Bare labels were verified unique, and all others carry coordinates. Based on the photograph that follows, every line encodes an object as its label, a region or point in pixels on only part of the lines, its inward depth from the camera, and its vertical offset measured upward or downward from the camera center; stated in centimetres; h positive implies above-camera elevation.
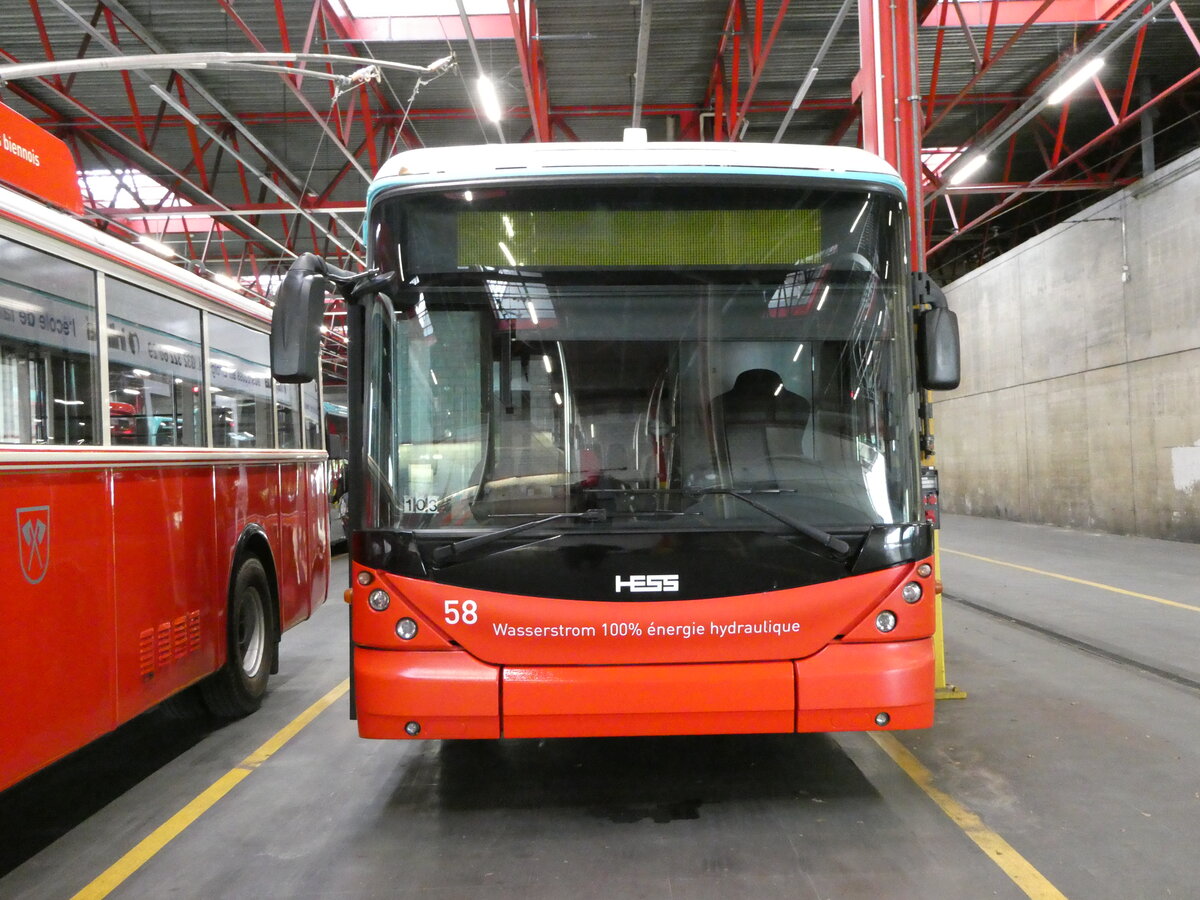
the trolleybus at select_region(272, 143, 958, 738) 411 +10
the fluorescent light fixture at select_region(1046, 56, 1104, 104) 1308 +541
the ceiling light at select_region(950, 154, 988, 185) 1615 +510
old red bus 388 -4
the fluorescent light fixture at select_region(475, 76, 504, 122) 1206 +493
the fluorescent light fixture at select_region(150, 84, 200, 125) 1371 +564
